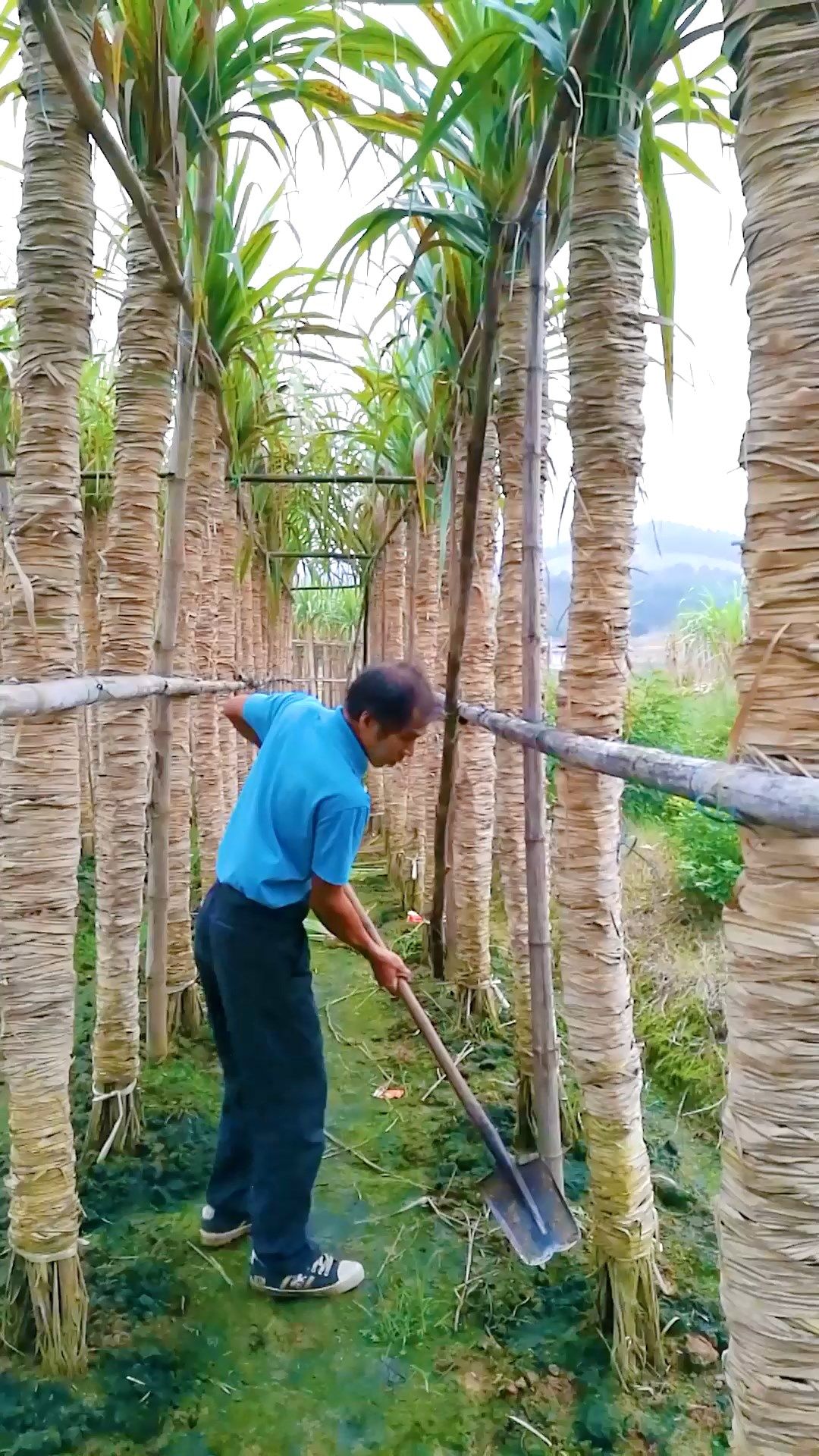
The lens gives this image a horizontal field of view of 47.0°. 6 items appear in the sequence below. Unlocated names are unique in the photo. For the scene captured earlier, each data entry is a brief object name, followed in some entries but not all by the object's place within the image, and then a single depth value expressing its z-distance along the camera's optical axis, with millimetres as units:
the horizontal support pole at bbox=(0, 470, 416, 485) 4031
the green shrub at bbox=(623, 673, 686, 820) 4840
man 1930
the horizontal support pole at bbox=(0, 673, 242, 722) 1534
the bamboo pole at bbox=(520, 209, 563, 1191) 1995
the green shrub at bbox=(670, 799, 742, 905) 4020
